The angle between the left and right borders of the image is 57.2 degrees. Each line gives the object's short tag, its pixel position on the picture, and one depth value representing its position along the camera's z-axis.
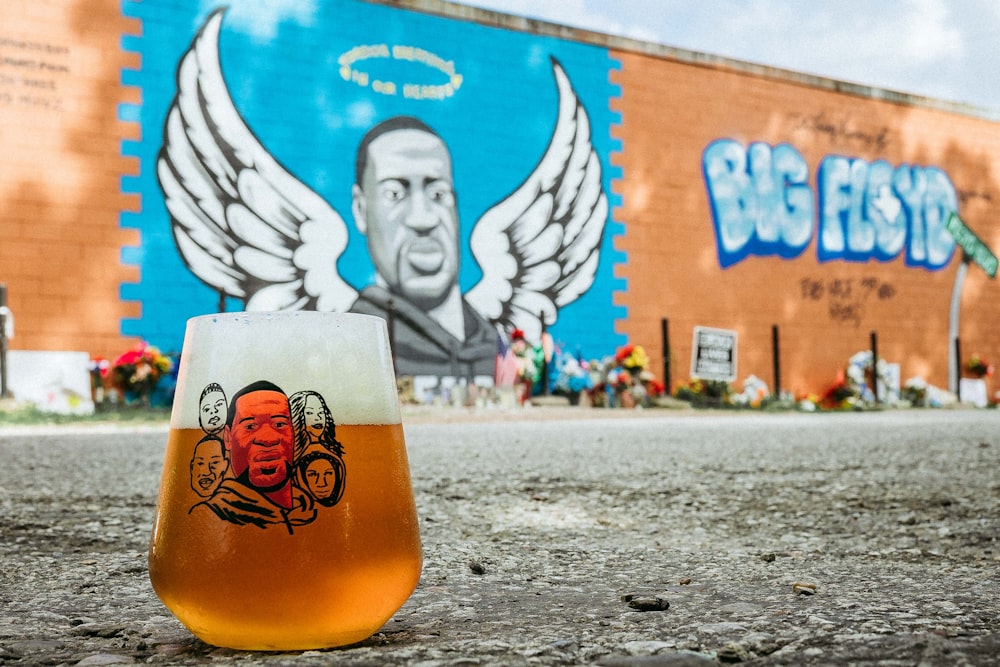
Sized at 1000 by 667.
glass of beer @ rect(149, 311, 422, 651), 0.64
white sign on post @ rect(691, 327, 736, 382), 9.58
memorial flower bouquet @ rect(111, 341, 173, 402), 6.84
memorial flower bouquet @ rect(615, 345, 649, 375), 8.57
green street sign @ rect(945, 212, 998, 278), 11.07
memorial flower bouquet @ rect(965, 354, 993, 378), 11.26
